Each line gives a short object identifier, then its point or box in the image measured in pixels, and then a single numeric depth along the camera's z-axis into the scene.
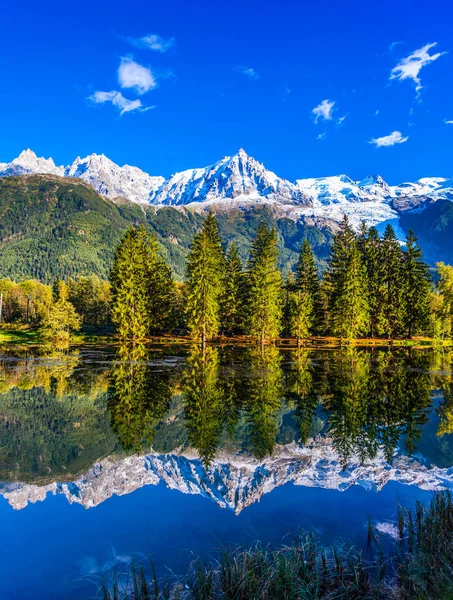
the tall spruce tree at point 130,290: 61.28
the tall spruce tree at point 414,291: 72.50
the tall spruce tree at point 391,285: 70.69
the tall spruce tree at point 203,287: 58.41
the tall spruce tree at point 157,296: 70.62
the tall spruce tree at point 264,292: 62.19
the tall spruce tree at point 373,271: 71.06
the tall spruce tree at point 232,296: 72.44
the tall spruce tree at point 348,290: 64.44
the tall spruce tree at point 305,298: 65.25
